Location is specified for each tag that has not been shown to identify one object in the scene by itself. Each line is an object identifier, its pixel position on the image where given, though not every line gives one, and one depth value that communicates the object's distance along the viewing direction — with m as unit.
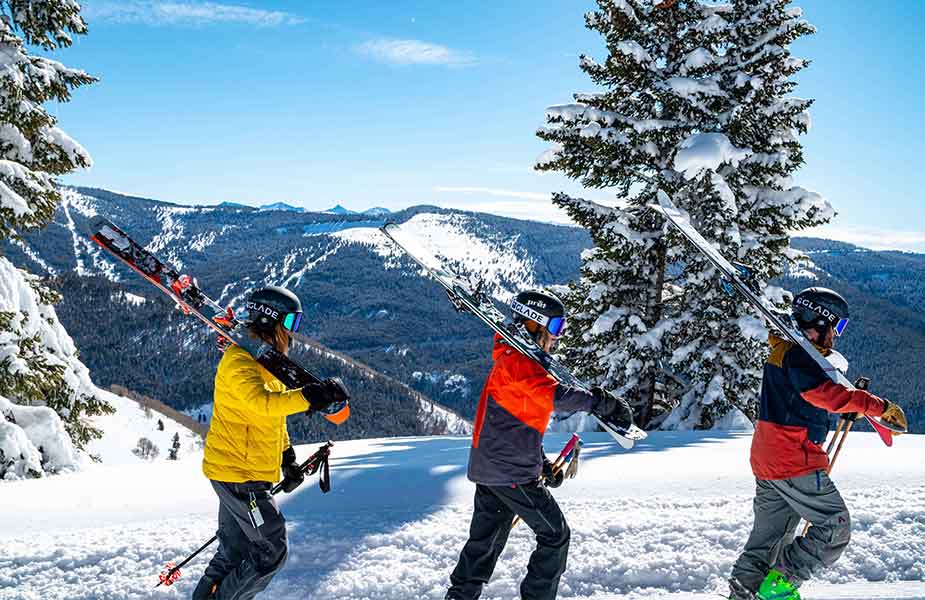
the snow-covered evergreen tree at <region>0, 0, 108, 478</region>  9.77
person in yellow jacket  3.93
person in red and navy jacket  4.15
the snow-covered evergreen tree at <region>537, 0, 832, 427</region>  13.35
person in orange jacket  4.05
